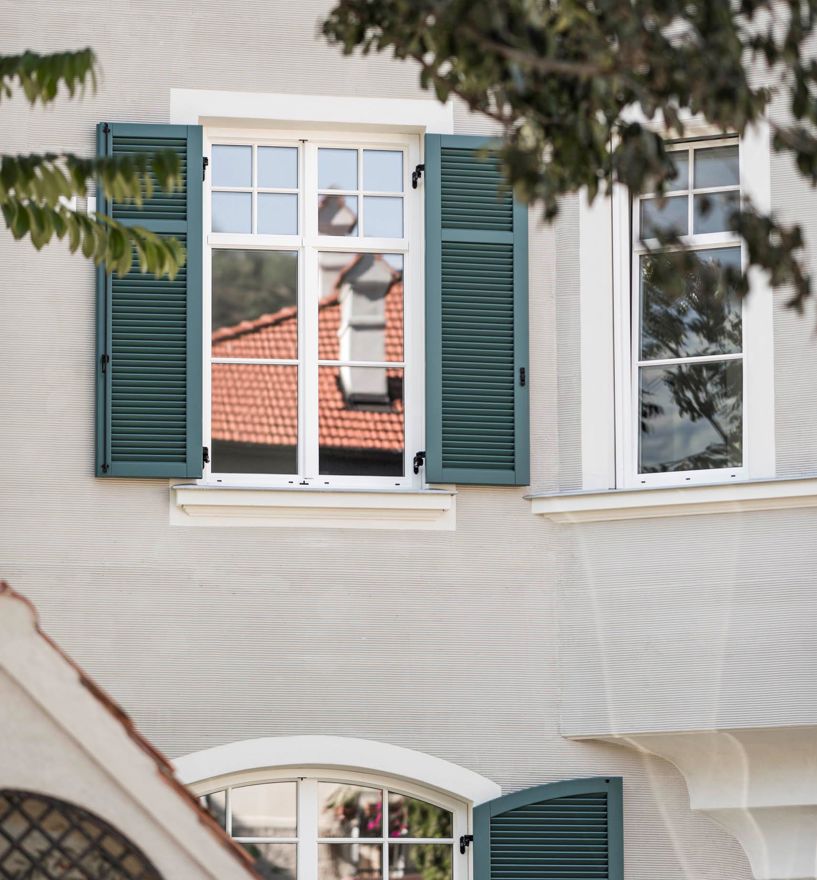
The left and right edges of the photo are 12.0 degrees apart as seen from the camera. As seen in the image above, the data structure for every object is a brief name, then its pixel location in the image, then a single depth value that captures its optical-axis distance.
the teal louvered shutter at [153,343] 16.29
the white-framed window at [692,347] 16.50
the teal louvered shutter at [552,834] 16.20
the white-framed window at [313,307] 16.98
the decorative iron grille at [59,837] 10.96
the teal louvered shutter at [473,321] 16.69
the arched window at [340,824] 16.38
